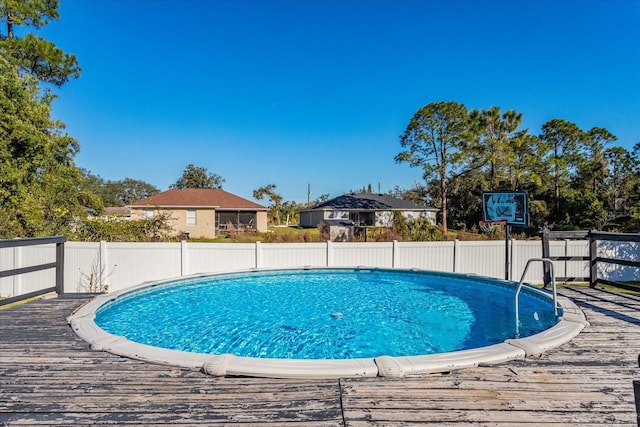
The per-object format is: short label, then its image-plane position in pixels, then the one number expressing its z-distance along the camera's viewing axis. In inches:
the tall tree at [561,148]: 1029.2
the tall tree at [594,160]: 1024.2
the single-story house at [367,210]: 1194.0
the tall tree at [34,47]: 571.8
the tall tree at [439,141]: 912.9
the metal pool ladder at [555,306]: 184.3
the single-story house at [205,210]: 948.0
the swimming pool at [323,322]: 115.2
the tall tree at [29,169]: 424.8
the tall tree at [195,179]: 1969.7
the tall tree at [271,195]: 1689.2
